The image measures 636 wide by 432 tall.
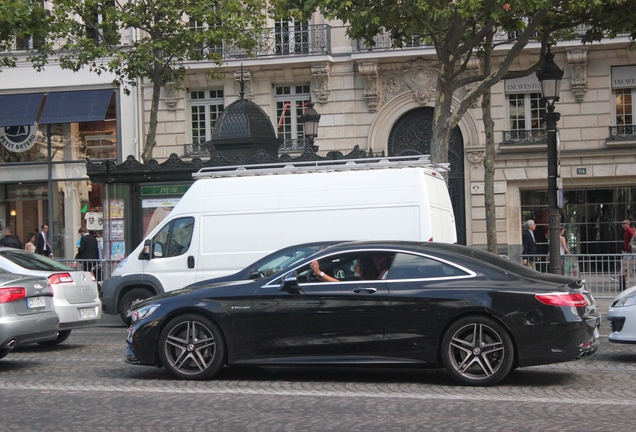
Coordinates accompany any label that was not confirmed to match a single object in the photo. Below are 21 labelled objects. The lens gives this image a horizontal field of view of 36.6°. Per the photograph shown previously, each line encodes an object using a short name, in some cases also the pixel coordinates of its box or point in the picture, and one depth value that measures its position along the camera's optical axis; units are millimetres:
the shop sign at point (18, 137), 30219
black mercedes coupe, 9109
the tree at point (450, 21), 17266
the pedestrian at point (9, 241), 23844
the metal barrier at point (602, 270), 18734
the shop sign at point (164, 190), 18938
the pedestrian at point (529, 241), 21453
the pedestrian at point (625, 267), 18719
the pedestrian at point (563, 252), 19009
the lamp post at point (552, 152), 16312
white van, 14422
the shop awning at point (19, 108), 29500
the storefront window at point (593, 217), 27891
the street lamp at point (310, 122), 22156
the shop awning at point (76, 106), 29297
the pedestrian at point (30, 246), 24295
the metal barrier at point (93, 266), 19891
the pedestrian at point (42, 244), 25297
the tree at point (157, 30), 23594
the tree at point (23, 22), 22484
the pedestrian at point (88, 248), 21969
